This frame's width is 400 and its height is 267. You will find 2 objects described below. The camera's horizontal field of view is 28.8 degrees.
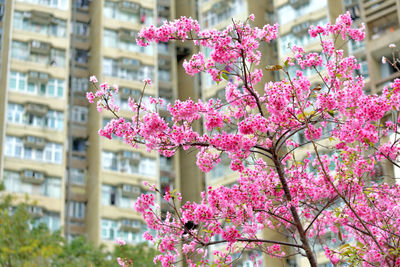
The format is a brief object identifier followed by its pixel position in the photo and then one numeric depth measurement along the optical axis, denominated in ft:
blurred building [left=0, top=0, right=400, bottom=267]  118.83
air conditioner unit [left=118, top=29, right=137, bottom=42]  135.23
